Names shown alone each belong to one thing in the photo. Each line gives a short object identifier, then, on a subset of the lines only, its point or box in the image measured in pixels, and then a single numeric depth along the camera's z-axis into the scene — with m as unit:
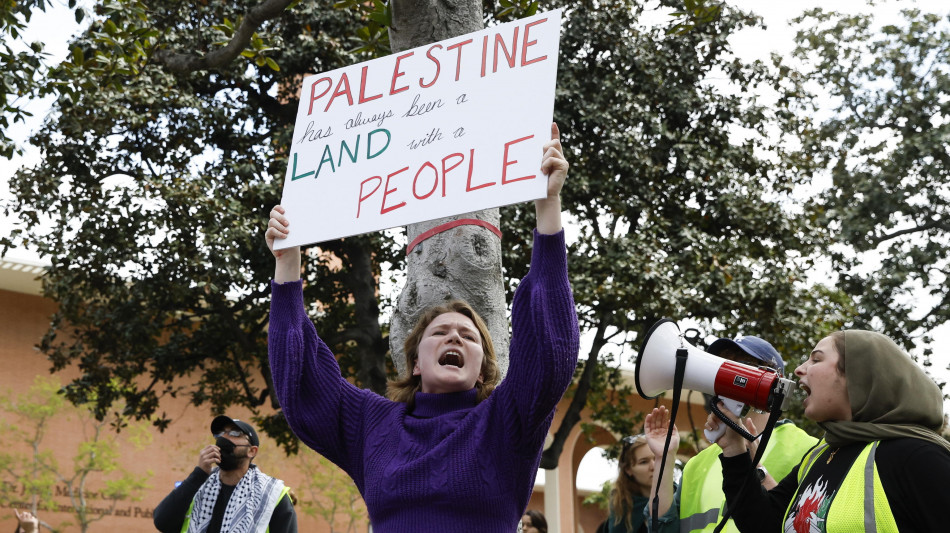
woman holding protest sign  2.21
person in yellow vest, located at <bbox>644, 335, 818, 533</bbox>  3.29
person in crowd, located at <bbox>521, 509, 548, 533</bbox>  6.32
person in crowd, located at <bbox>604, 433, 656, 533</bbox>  4.11
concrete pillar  21.95
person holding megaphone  2.31
